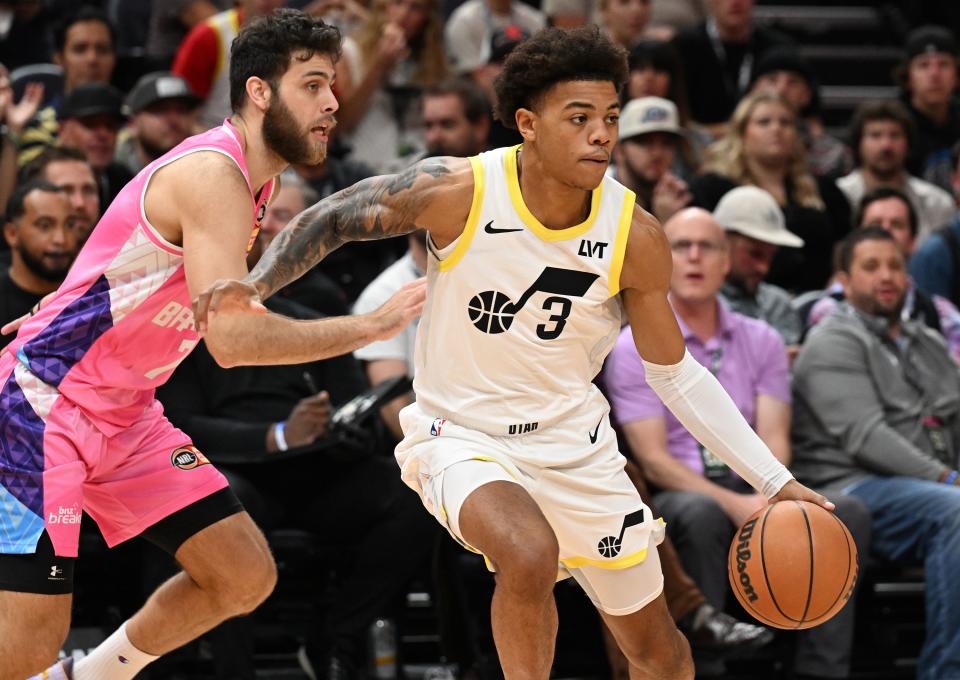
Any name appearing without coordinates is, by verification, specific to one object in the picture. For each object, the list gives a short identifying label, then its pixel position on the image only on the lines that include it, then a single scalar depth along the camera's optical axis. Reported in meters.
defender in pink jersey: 8.40
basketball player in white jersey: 8.89
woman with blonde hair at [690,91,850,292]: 16.87
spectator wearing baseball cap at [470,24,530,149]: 17.54
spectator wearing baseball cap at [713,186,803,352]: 15.20
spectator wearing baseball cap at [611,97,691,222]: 16.43
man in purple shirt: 12.62
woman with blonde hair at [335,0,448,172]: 18.03
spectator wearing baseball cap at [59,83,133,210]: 16.06
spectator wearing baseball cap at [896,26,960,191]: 19.90
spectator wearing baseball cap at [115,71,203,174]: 16.08
